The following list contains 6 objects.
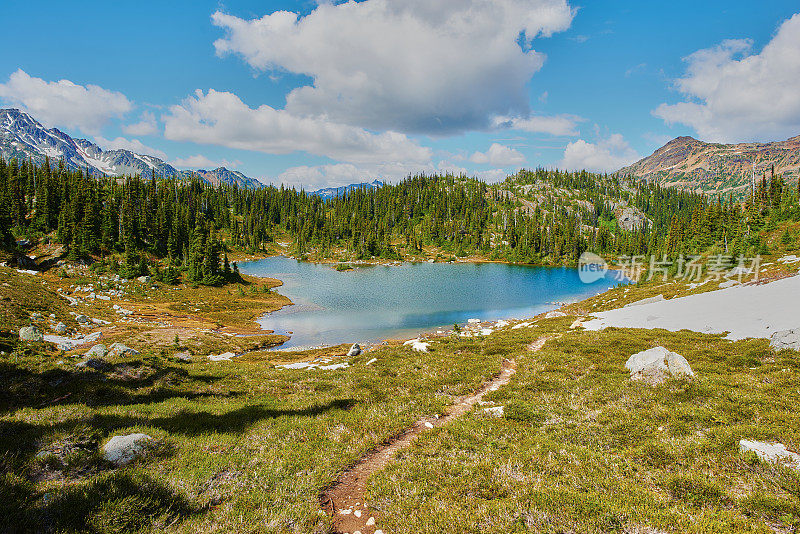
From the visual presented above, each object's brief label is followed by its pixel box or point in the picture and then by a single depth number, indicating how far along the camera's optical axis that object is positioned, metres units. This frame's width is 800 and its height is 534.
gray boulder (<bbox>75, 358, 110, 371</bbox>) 15.84
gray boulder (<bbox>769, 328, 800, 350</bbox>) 16.84
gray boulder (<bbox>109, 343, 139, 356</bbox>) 22.06
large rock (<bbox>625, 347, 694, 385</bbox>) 13.55
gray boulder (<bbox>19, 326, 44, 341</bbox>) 26.99
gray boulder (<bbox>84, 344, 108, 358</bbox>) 20.65
